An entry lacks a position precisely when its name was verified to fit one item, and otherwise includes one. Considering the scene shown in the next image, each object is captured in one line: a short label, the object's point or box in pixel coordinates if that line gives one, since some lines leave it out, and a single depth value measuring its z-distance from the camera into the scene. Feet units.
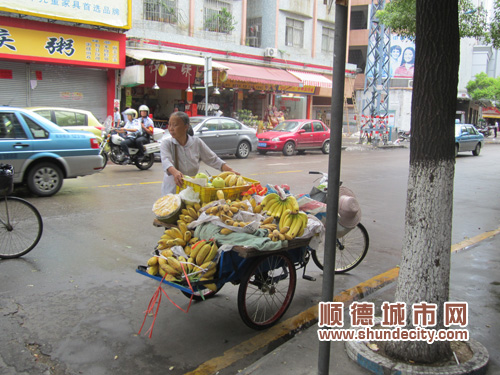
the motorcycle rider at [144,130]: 42.11
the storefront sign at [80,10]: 49.32
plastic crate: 13.32
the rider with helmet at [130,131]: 42.00
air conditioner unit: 81.00
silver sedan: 51.85
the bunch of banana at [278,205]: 13.02
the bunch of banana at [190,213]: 13.01
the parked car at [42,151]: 26.94
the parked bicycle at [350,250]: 17.03
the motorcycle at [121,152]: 42.14
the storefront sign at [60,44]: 50.03
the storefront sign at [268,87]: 75.15
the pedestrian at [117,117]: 56.59
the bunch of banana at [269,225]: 12.68
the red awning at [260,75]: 72.43
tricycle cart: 11.75
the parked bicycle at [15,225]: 17.21
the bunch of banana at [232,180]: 14.08
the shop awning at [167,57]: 58.80
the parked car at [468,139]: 69.31
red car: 61.38
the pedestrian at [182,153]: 15.39
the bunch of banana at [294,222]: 12.69
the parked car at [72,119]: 39.75
